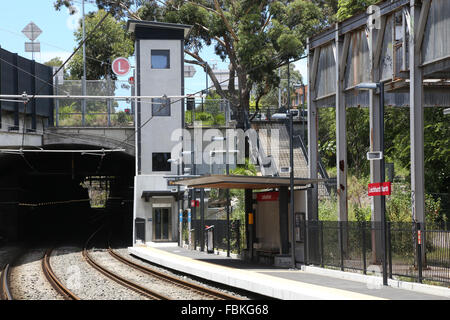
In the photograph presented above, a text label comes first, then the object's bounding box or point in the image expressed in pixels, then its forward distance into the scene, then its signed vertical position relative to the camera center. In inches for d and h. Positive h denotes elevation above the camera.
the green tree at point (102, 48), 2342.2 +435.4
